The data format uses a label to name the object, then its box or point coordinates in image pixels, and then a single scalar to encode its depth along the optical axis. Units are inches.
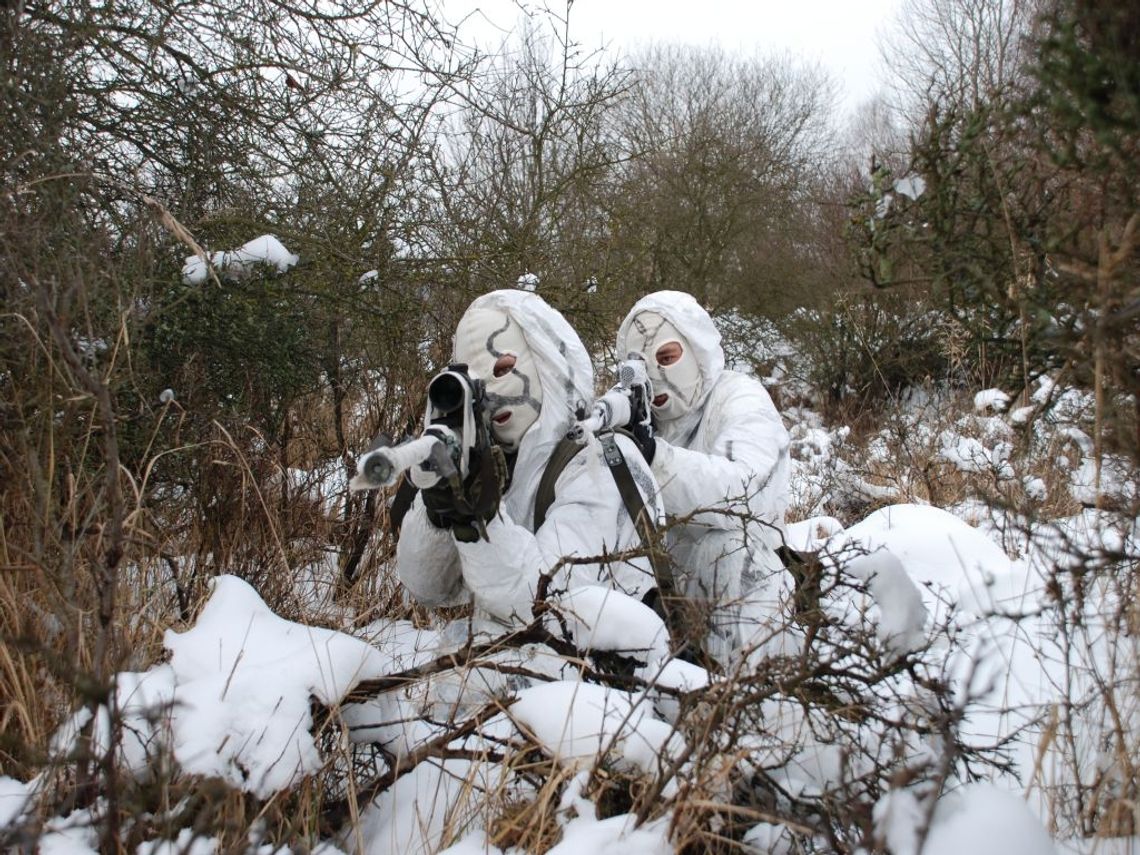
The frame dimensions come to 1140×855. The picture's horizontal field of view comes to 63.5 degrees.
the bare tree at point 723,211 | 523.5
